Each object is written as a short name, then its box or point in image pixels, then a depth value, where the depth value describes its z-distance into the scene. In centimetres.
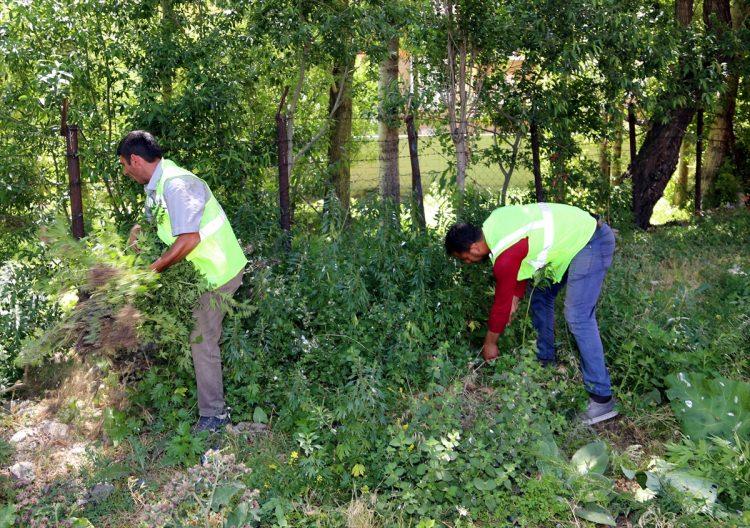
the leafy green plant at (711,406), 405
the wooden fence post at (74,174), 497
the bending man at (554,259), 425
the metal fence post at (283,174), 555
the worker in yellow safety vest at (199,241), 391
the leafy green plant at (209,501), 326
